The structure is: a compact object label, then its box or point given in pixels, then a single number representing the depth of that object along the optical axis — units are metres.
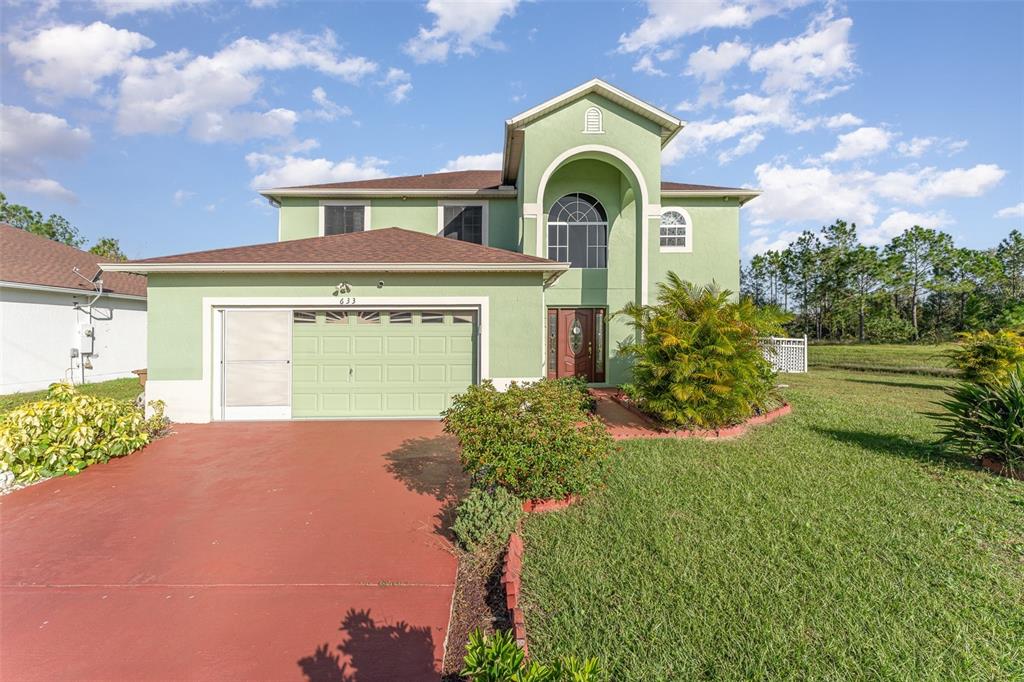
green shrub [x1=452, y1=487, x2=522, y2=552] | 4.13
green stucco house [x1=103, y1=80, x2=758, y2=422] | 9.16
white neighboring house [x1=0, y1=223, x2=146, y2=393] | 12.97
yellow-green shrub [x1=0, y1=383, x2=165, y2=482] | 6.08
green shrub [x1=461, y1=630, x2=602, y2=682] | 1.84
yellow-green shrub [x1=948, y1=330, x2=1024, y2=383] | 9.13
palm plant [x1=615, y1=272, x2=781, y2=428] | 7.68
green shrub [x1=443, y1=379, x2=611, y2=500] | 4.69
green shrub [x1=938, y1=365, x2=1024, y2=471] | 5.74
